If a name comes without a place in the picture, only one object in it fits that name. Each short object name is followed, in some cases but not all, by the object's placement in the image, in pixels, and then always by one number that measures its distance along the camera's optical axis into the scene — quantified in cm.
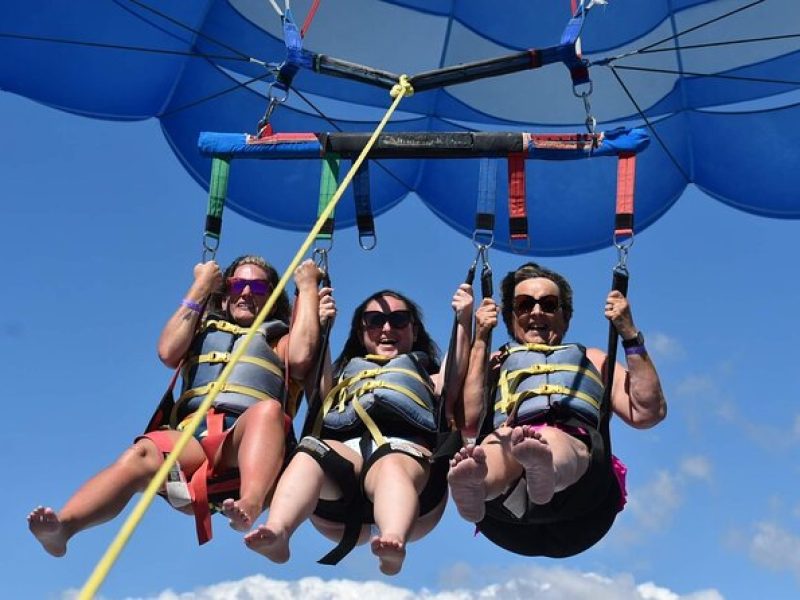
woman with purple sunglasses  462
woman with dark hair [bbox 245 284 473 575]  447
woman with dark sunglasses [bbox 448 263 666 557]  452
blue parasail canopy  624
